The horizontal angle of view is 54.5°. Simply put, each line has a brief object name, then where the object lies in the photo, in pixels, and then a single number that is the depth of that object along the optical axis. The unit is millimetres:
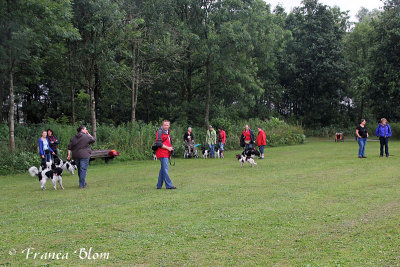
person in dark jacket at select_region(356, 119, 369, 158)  17609
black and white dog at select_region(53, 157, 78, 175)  14305
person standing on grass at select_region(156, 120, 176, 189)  10227
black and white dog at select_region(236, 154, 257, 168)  15345
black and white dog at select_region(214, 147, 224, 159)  21275
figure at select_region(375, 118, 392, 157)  17625
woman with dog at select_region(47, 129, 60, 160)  14673
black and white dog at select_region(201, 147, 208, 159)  21597
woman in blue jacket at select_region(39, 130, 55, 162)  13698
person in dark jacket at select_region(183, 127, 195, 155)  21102
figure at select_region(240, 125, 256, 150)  18156
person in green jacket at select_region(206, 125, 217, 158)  21392
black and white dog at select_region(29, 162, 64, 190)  11086
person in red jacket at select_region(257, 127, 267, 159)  19250
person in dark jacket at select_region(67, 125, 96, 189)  11258
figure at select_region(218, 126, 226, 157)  21312
